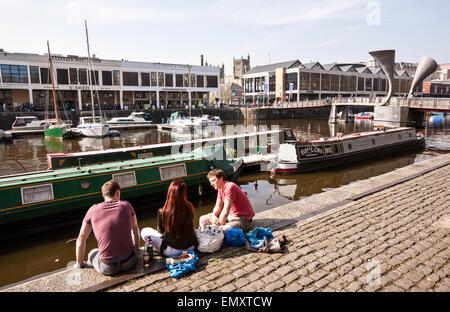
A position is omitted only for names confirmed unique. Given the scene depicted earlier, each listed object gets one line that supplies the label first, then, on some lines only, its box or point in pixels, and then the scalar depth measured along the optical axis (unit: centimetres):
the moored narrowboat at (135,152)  1327
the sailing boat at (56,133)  3534
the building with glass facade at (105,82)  5550
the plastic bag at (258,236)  592
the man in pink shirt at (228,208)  618
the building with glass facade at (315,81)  8675
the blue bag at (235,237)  603
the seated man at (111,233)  469
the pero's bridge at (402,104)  4297
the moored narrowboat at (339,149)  1819
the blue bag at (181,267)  497
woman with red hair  507
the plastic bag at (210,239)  568
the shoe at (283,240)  605
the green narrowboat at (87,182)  952
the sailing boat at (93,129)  3791
